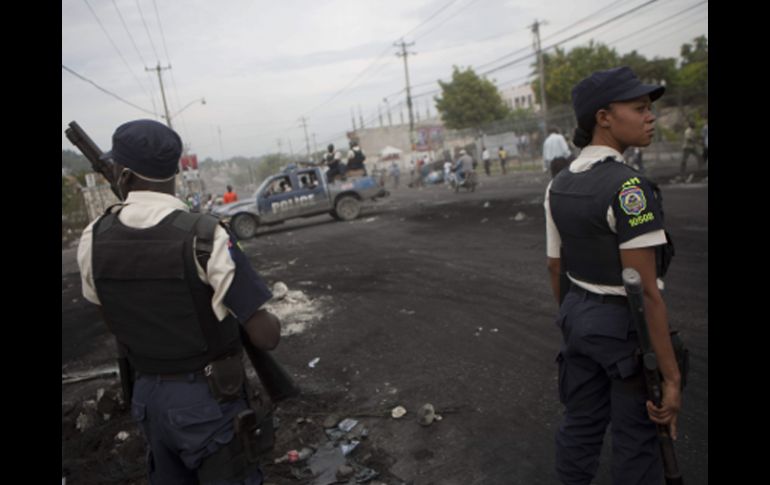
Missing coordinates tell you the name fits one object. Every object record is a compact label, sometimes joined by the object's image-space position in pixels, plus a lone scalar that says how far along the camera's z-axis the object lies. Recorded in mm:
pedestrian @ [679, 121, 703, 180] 15023
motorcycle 20250
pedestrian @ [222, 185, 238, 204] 18641
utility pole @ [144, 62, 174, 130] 39606
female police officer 2020
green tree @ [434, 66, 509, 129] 44156
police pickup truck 15219
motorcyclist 20062
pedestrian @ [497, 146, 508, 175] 27188
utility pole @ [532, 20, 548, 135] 27919
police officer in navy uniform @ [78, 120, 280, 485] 1964
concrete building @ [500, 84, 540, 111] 85125
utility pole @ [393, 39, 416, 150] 42678
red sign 39812
